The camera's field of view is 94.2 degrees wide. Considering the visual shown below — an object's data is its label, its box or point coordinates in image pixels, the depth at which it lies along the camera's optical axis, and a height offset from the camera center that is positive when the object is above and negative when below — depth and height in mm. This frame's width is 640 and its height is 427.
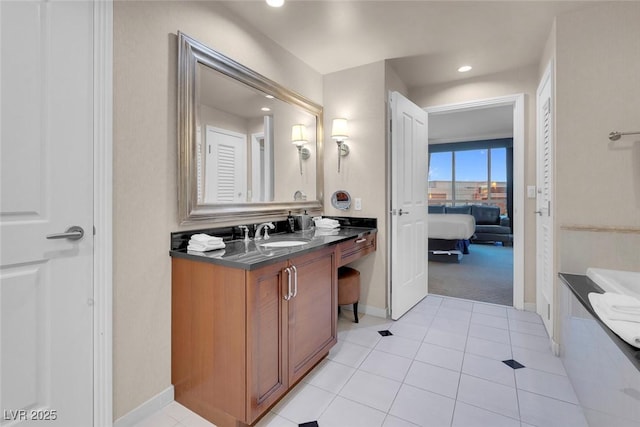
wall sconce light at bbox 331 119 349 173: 2881 +771
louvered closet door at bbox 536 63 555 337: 2289 +78
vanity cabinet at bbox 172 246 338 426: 1413 -643
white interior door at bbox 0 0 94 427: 1158 +0
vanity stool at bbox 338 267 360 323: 2611 -679
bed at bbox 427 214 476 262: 5219 -424
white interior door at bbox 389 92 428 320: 2760 +75
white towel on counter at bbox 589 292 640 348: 1106 -458
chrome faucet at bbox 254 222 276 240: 2252 -130
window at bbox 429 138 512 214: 7555 +1033
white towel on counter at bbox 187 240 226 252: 1638 -193
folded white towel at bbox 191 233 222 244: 1659 -152
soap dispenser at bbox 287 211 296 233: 2623 -107
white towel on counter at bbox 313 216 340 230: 2682 -110
